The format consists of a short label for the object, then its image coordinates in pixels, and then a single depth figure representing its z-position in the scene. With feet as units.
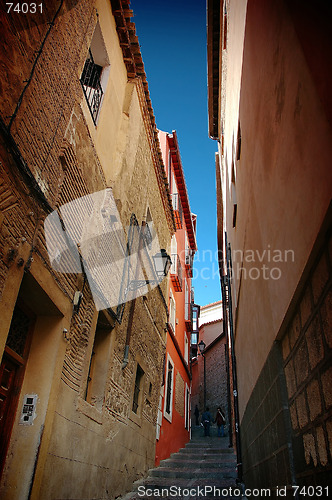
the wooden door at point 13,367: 12.03
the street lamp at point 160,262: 26.94
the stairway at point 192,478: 21.77
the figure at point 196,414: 75.61
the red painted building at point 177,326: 36.42
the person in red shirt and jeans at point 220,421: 58.08
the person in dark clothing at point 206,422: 59.47
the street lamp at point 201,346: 54.60
